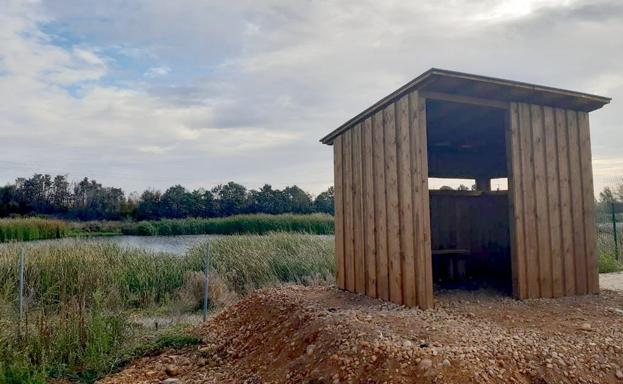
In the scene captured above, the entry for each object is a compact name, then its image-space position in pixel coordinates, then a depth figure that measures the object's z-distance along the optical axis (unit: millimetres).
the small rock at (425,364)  2573
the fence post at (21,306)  4097
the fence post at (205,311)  5523
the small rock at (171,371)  3682
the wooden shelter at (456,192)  4121
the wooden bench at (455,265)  5807
